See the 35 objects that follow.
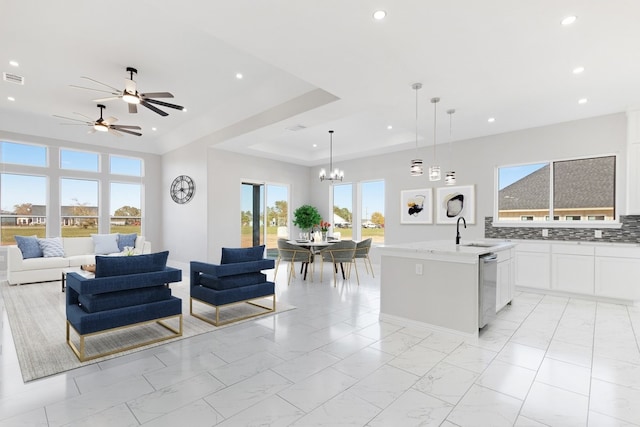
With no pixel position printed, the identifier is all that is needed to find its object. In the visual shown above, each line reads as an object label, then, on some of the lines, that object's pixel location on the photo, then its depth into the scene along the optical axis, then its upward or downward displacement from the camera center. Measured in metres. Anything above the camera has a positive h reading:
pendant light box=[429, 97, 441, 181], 4.17 +0.56
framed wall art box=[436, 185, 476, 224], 6.33 +0.18
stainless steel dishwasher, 3.25 -0.82
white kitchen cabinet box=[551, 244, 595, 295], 4.80 -0.87
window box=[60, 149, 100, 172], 7.51 +1.26
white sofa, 5.71 -0.99
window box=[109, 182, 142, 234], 8.23 +0.09
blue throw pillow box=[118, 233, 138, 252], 7.26 -0.69
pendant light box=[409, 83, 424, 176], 3.97 +0.62
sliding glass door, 8.36 -0.06
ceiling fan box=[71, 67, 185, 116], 4.26 +1.61
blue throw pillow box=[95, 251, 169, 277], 2.96 -0.53
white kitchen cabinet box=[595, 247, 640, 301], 4.47 -0.87
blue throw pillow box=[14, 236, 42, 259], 5.98 -0.69
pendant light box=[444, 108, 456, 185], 4.51 +0.55
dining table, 6.37 -0.67
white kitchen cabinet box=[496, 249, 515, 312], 3.88 -0.88
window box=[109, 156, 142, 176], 8.22 +1.23
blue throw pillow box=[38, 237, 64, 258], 6.20 -0.74
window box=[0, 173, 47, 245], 6.84 +0.12
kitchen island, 3.27 -0.82
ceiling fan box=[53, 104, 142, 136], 5.39 +1.53
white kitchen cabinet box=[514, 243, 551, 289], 5.18 -0.89
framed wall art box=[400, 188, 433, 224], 6.96 +0.15
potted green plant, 8.77 -0.14
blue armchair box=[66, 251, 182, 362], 2.81 -0.85
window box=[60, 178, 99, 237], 7.52 +0.11
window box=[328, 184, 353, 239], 8.80 +0.06
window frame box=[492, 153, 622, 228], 4.91 -0.08
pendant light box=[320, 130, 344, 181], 7.11 +0.85
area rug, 2.69 -1.33
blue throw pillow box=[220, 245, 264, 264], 3.86 -0.55
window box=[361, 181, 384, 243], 8.10 +0.06
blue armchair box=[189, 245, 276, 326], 3.70 -0.87
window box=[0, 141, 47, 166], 6.79 +1.29
